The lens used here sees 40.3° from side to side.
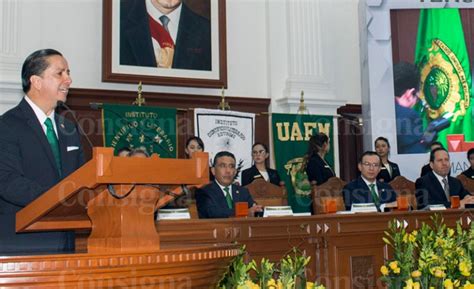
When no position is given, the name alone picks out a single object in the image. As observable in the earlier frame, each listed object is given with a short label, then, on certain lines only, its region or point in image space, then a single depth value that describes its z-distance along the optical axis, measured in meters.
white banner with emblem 8.04
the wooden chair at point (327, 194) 5.73
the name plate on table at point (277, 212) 4.96
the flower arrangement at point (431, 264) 2.97
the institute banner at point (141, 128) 7.49
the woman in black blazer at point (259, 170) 7.37
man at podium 2.14
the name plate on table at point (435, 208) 5.59
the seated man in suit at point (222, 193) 5.49
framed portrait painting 8.11
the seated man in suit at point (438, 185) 6.79
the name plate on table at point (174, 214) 4.58
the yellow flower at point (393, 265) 3.02
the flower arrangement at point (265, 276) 2.28
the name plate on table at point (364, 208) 5.37
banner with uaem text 8.36
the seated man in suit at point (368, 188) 6.32
